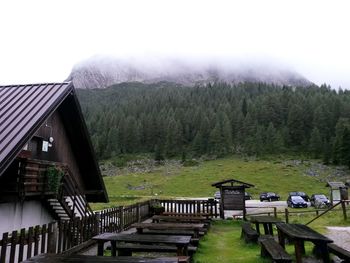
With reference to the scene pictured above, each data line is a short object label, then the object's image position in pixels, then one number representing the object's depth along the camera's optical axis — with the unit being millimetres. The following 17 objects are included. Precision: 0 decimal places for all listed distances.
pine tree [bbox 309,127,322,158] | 115062
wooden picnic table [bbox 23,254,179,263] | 5849
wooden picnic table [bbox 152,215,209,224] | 18297
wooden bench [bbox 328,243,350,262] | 8602
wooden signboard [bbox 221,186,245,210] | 27375
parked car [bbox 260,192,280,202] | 60062
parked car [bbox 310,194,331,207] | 45266
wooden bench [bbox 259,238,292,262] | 8388
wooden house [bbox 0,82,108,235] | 12438
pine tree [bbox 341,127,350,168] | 100625
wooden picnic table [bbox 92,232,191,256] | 8938
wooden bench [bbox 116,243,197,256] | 9958
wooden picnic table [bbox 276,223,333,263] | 8398
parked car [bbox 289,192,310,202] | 54844
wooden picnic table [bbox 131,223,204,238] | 13430
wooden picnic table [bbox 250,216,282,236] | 13988
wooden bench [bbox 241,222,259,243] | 14416
